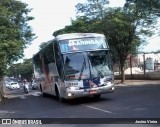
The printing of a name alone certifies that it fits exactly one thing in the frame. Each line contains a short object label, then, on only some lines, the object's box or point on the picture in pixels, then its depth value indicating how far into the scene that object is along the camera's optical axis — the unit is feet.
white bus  62.75
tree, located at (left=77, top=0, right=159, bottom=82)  127.03
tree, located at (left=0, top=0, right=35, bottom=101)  90.22
